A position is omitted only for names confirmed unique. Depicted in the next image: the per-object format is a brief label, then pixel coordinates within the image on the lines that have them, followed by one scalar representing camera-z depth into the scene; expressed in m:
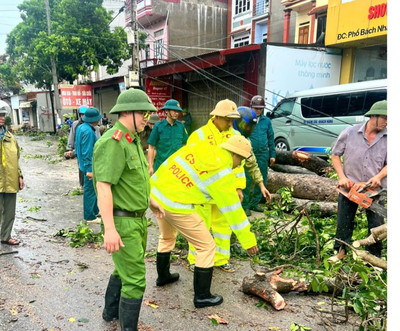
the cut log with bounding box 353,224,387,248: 2.65
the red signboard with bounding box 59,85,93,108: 21.75
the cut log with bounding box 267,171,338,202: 5.96
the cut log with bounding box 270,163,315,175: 7.23
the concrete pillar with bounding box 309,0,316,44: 14.77
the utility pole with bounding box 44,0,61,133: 20.72
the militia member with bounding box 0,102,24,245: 4.09
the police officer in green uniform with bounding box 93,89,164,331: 2.15
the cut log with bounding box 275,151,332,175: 7.43
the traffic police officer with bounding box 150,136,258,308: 2.69
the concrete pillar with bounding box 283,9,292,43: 17.23
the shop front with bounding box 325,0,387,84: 10.84
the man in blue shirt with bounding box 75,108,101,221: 4.98
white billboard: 11.67
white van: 8.34
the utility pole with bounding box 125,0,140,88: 11.74
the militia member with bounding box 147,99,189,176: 5.28
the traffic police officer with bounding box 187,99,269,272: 3.44
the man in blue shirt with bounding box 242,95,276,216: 5.69
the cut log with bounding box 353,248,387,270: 2.37
